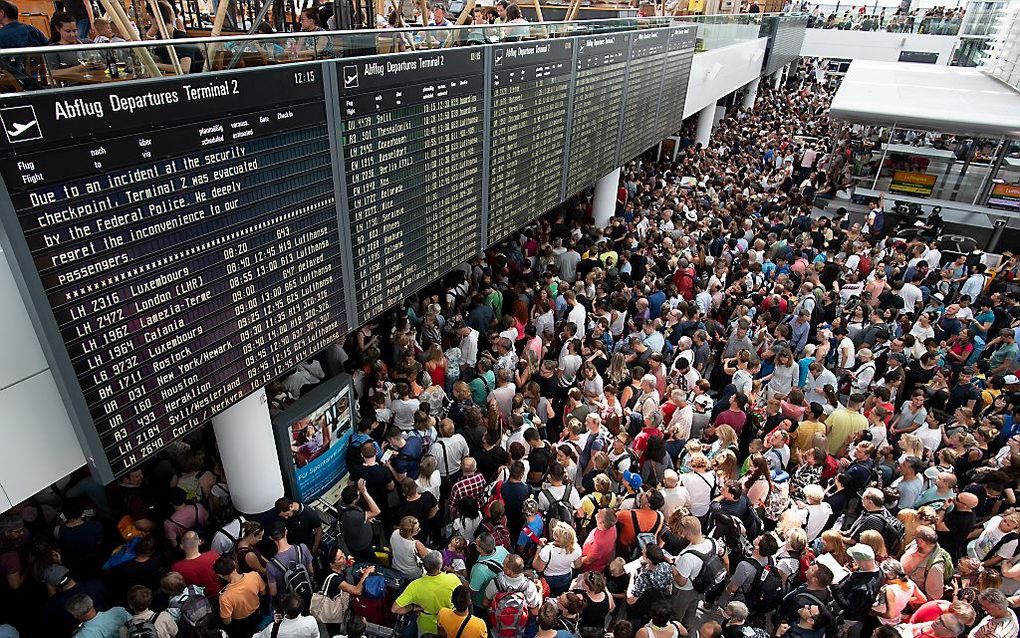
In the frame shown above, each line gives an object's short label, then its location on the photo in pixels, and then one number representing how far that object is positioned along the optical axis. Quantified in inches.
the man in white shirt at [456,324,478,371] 295.0
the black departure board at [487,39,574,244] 256.4
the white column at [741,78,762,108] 1063.6
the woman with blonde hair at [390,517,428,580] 176.9
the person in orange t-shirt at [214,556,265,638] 164.1
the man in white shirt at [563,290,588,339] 317.7
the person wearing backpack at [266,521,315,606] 175.2
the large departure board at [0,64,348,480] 115.6
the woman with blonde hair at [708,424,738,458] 230.4
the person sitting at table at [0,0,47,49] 166.1
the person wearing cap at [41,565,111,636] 165.9
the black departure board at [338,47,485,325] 183.9
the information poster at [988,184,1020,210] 534.6
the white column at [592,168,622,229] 469.7
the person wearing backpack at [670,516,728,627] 173.3
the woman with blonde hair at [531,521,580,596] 175.6
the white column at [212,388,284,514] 199.3
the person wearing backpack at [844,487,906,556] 190.7
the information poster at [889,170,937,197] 565.9
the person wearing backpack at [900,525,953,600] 176.2
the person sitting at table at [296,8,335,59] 166.1
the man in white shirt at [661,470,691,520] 197.3
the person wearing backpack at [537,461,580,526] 194.7
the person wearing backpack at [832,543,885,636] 166.1
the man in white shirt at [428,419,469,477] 221.3
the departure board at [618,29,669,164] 400.5
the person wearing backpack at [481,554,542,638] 159.9
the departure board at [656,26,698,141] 473.1
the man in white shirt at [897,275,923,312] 350.9
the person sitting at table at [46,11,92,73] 183.9
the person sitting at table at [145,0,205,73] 134.4
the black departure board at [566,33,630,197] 330.0
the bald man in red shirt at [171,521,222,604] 173.2
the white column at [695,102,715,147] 758.5
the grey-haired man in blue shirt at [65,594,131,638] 153.8
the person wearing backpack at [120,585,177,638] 151.7
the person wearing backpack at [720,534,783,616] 172.7
